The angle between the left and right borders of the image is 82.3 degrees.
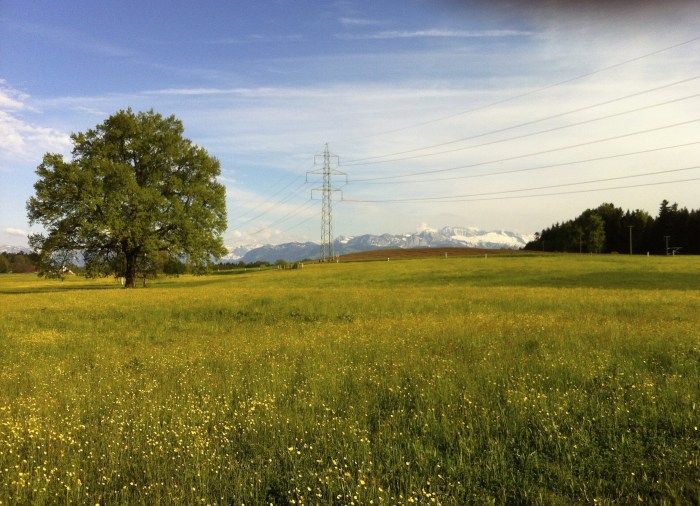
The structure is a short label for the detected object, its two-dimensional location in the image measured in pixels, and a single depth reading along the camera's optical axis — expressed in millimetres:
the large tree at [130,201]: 40875
